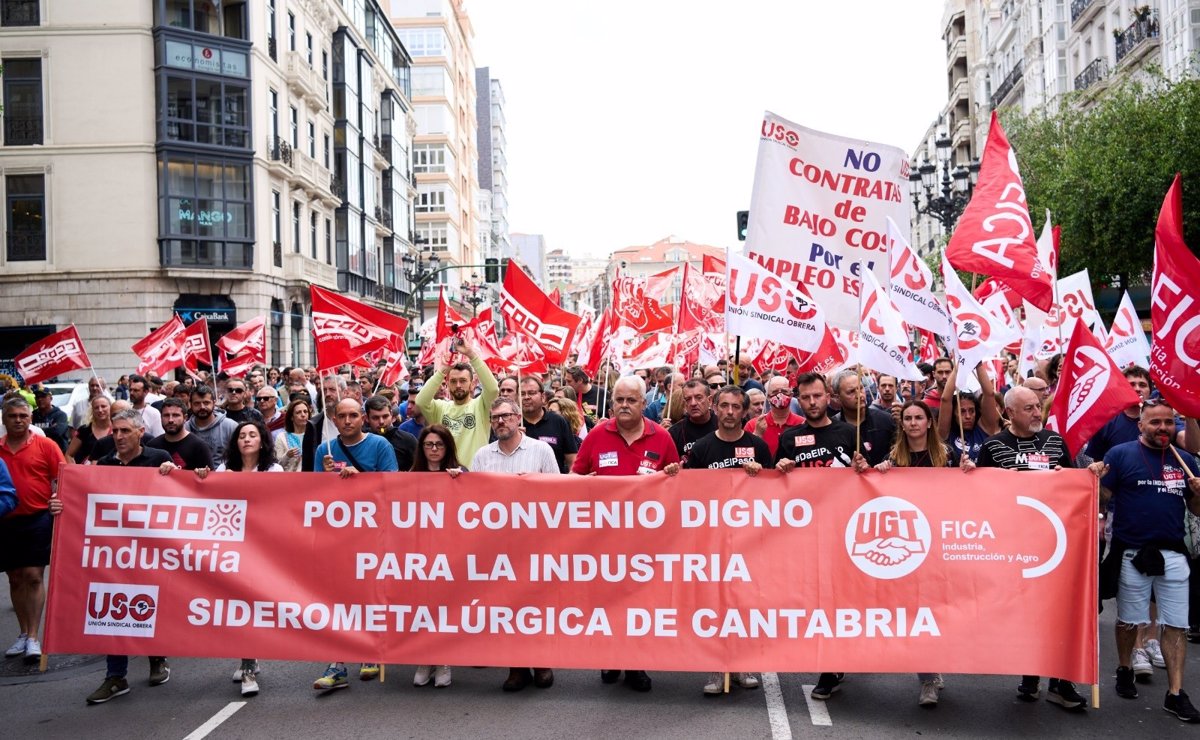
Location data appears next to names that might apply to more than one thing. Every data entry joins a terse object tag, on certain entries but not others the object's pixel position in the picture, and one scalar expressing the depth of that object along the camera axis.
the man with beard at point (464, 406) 8.51
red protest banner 5.95
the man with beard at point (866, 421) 7.31
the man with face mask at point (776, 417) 8.91
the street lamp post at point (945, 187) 22.23
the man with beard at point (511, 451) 6.88
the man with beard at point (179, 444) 7.47
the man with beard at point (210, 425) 8.84
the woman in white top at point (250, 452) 7.12
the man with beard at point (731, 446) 6.59
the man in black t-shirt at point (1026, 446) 6.28
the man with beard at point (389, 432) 7.95
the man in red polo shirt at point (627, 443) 6.75
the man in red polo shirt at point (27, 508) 7.23
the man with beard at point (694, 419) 7.38
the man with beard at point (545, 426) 8.43
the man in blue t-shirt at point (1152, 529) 5.99
